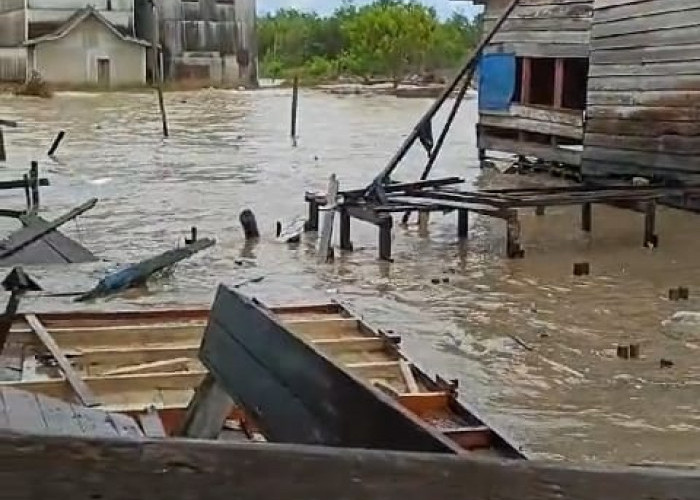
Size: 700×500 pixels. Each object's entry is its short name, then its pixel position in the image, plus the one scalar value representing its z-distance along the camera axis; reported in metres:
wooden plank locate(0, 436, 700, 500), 1.76
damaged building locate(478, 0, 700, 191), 16.06
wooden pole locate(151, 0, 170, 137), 51.53
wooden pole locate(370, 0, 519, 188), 14.01
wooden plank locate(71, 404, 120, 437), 4.41
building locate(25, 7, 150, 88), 56.56
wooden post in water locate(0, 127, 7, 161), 19.74
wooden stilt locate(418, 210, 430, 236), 15.17
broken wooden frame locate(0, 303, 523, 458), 5.98
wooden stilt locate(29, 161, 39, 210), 15.02
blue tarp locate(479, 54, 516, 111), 21.55
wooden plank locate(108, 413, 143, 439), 4.59
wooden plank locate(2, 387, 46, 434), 4.22
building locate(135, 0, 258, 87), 60.38
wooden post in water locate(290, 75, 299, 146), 32.37
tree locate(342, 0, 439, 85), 74.88
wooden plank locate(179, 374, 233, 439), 4.14
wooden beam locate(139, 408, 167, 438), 5.35
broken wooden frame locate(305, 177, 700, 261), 12.81
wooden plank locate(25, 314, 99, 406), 6.18
